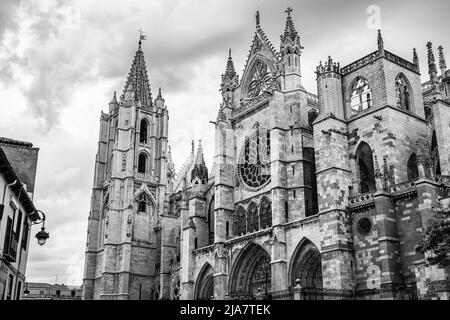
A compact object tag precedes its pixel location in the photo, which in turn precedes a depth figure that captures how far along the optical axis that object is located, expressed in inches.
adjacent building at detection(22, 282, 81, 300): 3850.9
